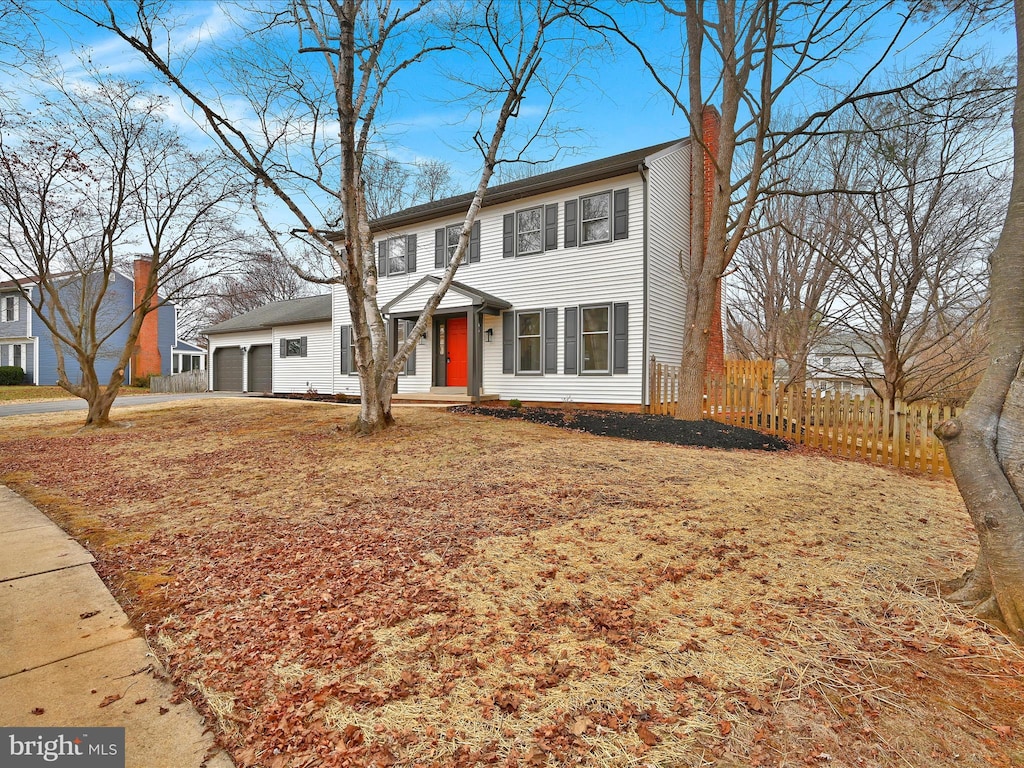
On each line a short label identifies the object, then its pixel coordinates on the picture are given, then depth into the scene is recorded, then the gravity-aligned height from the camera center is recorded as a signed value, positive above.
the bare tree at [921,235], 10.37 +3.29
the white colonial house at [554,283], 12.06 +2.51
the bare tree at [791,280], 15.12 +3.45
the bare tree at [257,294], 33.29 +5.79
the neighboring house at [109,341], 25.50 +1.83
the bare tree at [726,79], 8.68 +6.01
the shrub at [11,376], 24.52 -0.20
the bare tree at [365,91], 7.72 +4.96
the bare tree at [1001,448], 2.44 -0.40
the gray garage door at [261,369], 21.16 +0.16
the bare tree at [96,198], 8.72 +3.44
